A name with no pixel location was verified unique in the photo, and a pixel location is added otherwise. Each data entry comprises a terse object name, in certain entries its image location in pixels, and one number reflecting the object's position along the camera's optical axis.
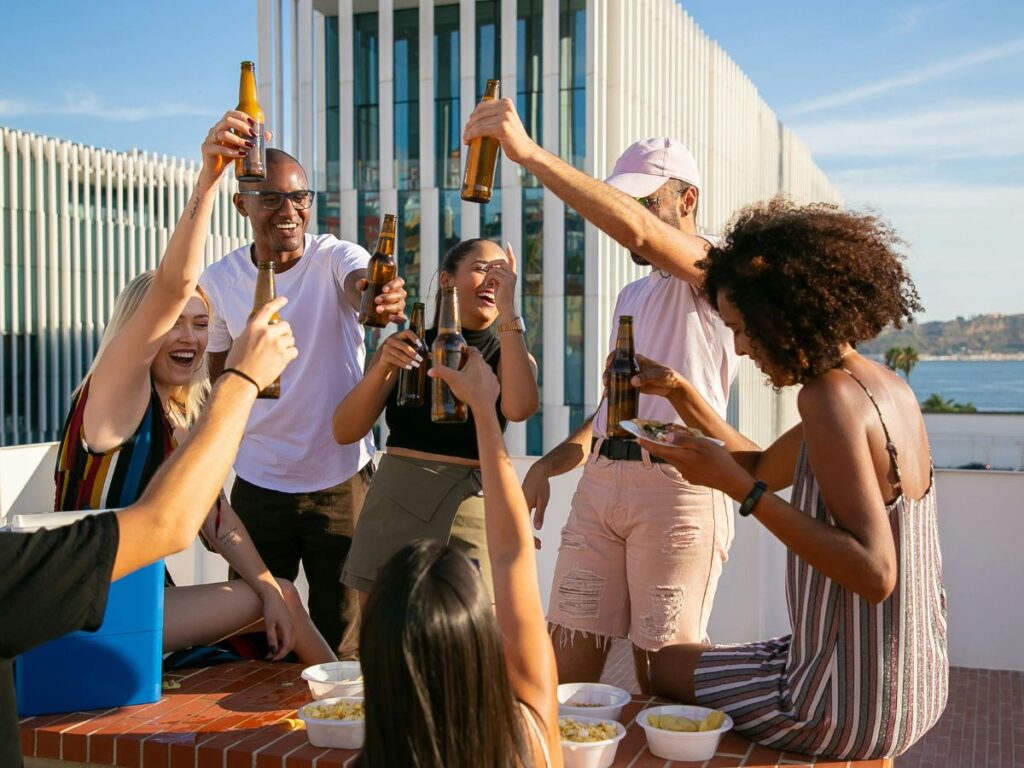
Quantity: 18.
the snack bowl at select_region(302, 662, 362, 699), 2.27
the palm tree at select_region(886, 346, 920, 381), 68.12
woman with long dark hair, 1.27
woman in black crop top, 2.97
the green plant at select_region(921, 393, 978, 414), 61.50
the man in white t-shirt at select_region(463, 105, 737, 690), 2.66
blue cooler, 2.29
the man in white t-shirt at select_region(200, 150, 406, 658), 3.27
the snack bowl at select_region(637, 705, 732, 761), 1.97
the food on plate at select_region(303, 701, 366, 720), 2.07
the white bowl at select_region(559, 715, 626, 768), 1.88
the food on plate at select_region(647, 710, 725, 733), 2.01
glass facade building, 30.09
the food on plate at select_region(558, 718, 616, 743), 1.94
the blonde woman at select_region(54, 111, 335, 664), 2.36
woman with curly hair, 1.92
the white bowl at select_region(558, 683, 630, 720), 2.13
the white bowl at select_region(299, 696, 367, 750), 2.03
